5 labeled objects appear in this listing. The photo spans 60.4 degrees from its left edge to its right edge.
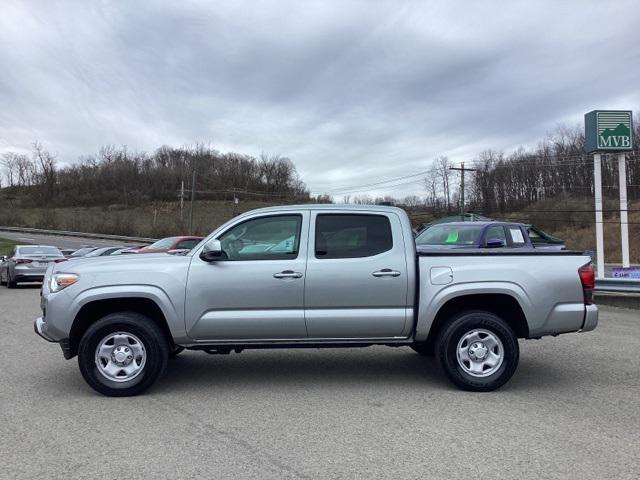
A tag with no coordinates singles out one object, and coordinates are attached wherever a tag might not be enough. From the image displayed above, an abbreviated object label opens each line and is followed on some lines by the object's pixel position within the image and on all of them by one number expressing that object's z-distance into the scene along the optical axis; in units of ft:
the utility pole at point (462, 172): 175.31
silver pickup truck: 17.67
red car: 55.83
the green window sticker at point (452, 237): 37.93
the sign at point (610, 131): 49.67
